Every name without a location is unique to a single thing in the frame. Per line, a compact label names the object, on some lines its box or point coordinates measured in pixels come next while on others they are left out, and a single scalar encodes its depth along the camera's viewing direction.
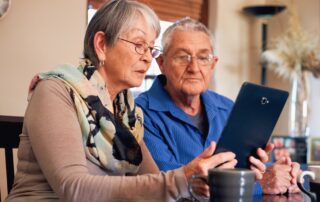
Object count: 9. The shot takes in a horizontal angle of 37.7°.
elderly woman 0.96
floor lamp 3.69
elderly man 1.65
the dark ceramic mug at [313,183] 0.96
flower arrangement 3.47
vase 3.50
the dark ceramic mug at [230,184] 0.70
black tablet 1.04
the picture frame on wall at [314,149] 3.45
